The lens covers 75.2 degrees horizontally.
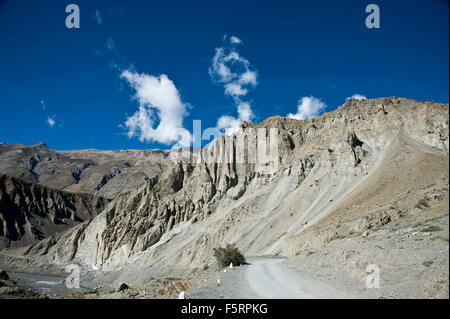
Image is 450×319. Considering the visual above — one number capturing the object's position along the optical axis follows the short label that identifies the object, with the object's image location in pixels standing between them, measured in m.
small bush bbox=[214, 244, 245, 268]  20.56
